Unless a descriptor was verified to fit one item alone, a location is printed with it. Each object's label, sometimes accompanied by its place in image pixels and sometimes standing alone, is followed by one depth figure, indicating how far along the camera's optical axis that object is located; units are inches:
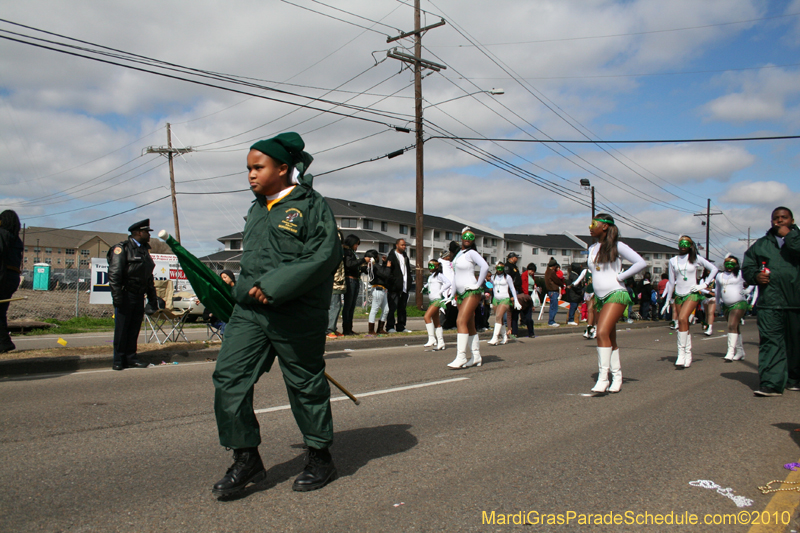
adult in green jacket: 266.7
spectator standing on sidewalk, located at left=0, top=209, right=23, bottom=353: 325.1
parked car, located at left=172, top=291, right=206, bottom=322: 715.4
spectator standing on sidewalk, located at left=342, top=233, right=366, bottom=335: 478.3
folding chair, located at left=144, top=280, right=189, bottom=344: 406.0
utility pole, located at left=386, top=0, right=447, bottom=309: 888.9
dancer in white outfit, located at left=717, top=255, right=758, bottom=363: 408.5
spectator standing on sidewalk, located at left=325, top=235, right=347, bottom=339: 468.1
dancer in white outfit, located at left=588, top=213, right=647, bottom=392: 263.9
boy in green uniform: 127.9
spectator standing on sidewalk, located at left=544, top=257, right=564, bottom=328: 701.3
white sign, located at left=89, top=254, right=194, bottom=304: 701.9
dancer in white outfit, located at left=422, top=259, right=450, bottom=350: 434.9
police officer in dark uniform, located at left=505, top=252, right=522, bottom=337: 557.6
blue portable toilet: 1063.0
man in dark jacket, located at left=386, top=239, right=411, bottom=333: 526.0
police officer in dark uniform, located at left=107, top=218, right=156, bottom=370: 317.4
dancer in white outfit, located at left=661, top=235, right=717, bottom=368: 377.4
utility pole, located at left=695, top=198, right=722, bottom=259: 2672.2
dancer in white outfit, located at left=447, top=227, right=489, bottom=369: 340.8
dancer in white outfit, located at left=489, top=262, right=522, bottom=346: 514.3
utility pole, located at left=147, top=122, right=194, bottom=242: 1610.5
